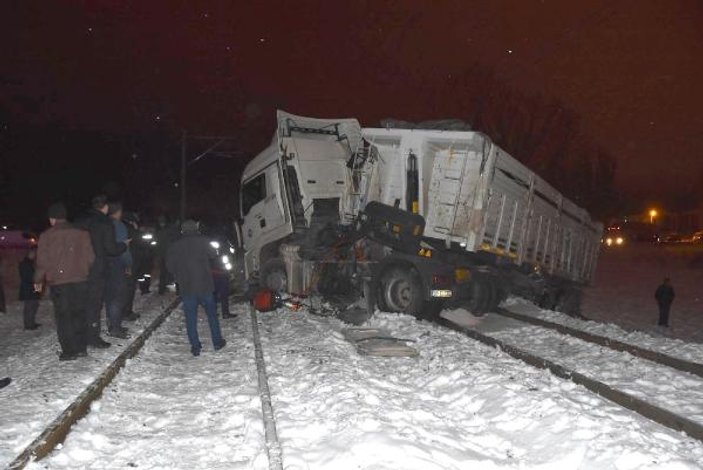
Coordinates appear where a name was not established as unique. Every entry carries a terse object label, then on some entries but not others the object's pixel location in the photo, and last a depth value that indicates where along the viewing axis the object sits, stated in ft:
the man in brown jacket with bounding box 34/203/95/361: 23.77
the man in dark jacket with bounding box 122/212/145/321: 33.63
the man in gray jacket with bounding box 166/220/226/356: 27.17
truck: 37.63
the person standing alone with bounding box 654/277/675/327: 53.26
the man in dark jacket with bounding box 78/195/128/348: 26.08
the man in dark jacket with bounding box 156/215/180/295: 46.98
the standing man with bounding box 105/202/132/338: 29.07
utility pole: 103.74
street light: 295.89
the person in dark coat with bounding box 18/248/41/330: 34.60
